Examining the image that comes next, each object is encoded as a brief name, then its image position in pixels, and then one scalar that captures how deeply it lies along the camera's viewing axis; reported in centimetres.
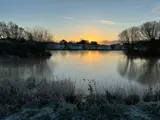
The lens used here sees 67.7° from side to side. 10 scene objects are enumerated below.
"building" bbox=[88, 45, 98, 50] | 5043
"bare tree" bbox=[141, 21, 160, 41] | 2663
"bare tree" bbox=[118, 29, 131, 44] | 3364
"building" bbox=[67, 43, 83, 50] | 4579
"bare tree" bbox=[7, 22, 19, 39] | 2790
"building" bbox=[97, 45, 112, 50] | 5145
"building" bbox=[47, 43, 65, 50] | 4194
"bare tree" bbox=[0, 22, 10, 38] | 2754
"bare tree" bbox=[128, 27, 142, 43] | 3080
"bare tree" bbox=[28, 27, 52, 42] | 2363
